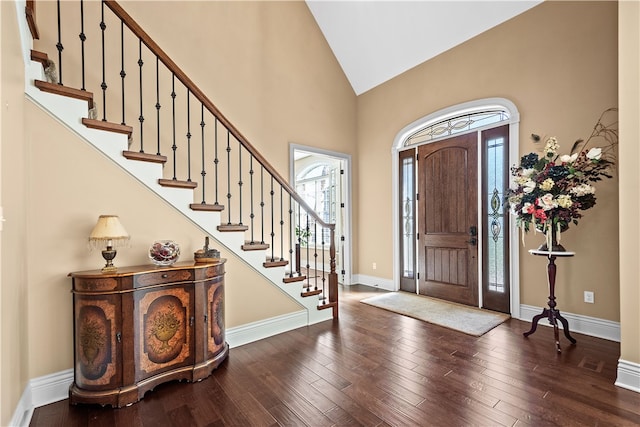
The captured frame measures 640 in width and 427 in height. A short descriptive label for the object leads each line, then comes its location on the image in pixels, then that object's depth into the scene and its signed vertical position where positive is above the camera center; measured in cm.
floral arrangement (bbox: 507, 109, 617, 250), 275 +26
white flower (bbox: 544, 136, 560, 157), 295 +63
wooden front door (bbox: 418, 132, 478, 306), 412 -11
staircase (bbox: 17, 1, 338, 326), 219 +76
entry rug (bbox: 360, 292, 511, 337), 342 -132
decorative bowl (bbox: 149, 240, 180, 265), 233 -30
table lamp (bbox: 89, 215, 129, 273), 207 -13
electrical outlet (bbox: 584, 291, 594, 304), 313 -92
